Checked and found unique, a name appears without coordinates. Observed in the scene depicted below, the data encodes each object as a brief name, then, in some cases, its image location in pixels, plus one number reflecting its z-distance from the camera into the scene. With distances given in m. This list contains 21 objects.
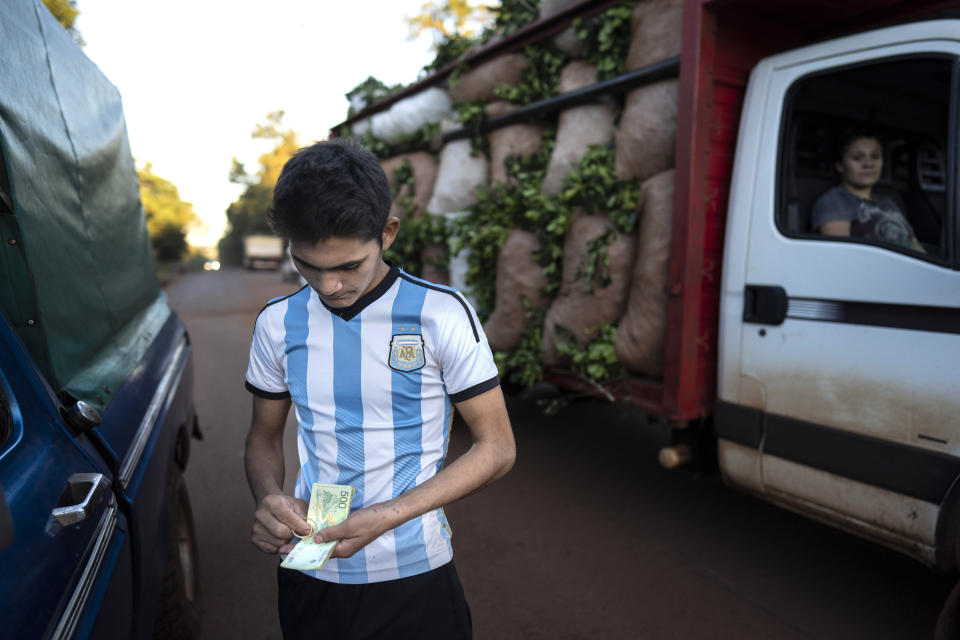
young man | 1.33
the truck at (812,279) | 2.34
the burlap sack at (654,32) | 3.03
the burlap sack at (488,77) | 4.07
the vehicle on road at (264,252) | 41.62
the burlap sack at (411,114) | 4.79
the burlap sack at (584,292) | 3.30
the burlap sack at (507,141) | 3.98
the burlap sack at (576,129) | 3.49
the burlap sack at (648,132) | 3.08
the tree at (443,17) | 17.42
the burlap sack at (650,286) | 3.07
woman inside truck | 2.87
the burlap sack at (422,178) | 4.99
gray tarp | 1.62
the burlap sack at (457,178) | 4.40
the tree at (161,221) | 35.38
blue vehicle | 1.26
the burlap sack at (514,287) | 3.82
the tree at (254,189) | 40.69
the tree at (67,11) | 5.82
